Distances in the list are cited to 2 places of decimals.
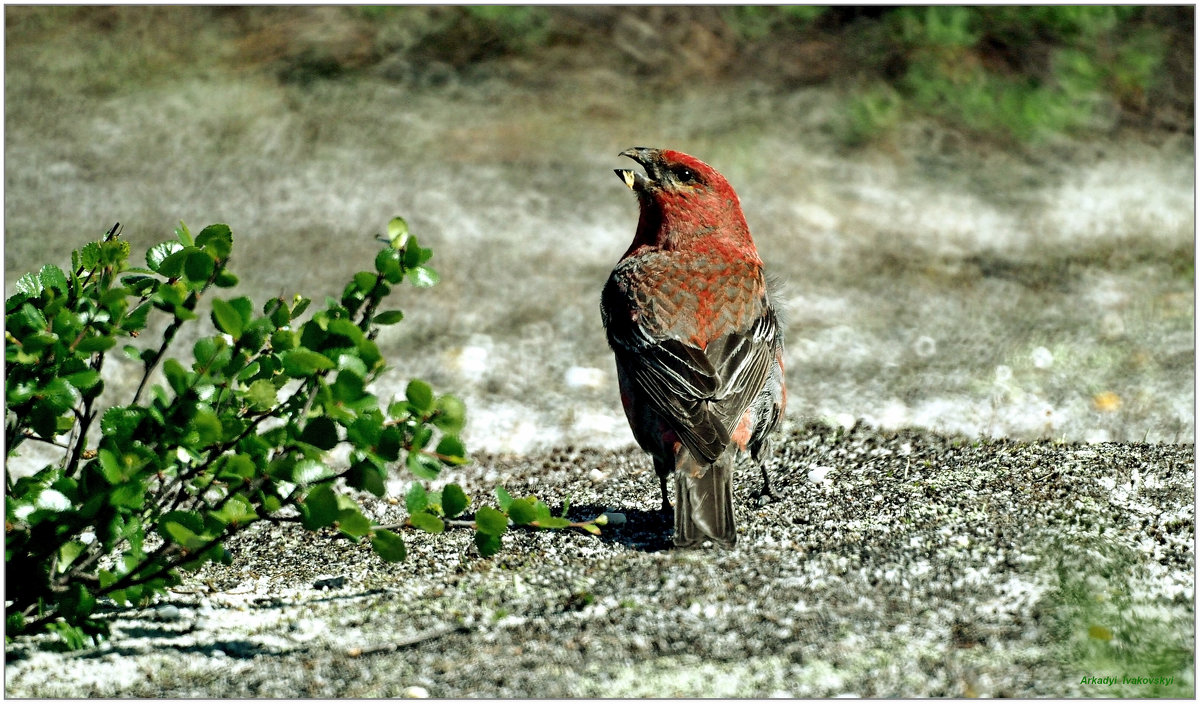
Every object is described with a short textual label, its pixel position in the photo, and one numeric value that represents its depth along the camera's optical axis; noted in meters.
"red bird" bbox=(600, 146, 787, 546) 7.97
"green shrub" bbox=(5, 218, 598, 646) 5.84
